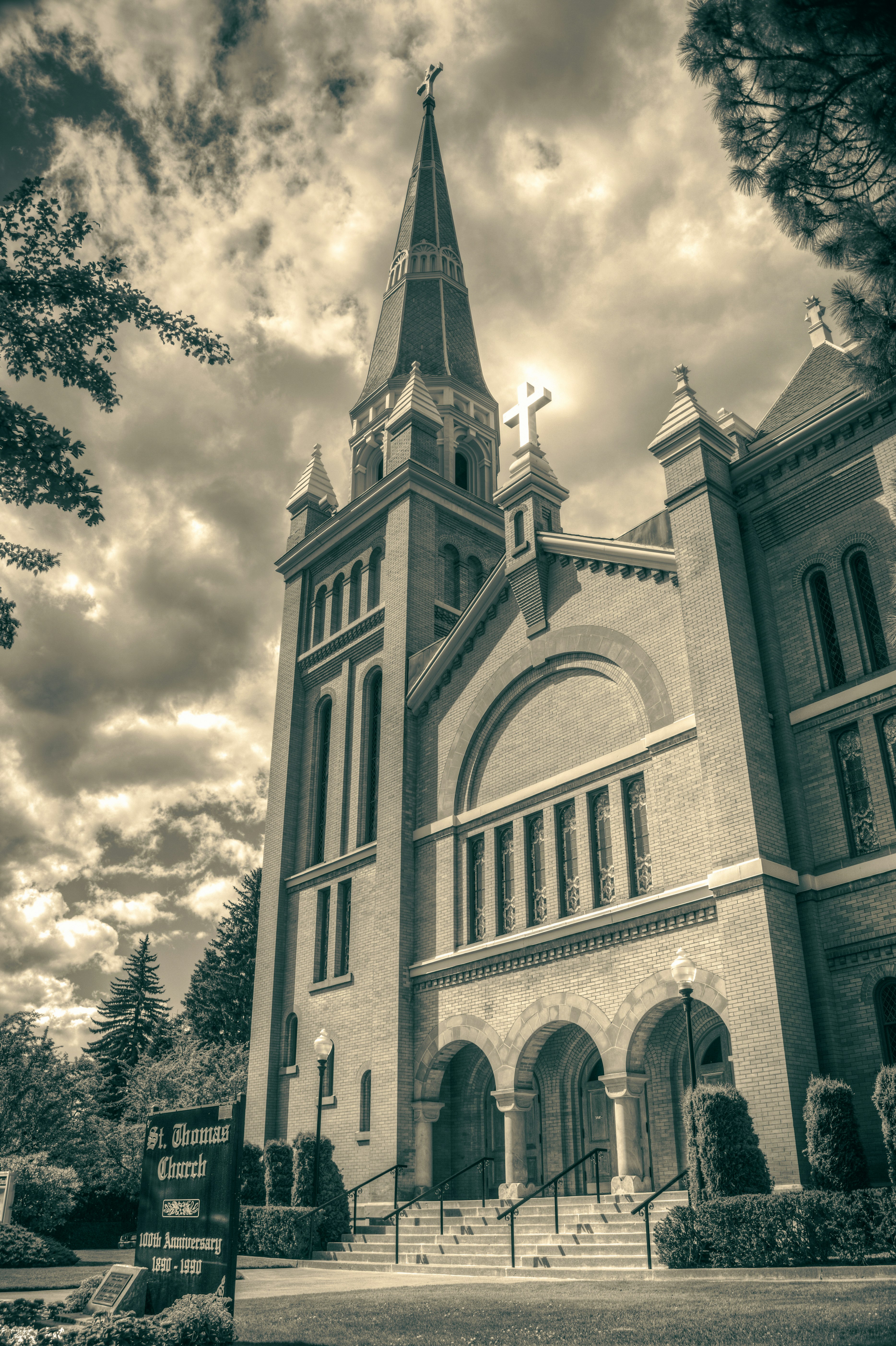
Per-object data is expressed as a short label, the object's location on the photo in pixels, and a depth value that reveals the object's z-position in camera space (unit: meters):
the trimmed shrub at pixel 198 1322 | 8.13
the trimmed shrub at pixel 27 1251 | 17.22
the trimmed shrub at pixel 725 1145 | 14.02
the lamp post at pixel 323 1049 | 22.67
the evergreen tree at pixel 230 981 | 49.88
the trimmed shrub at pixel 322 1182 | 20.84
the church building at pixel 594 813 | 17.14
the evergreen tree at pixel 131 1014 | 64.31
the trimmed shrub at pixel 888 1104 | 13.29
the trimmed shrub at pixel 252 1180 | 23.70
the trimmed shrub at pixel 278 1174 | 23.09
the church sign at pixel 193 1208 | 9.09
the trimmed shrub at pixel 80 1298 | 10.45
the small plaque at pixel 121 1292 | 9.43
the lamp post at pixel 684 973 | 15.92
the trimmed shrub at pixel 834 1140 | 13.98
